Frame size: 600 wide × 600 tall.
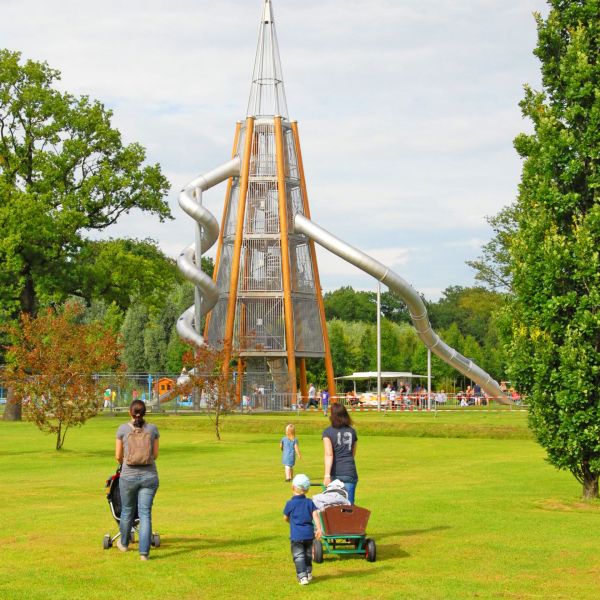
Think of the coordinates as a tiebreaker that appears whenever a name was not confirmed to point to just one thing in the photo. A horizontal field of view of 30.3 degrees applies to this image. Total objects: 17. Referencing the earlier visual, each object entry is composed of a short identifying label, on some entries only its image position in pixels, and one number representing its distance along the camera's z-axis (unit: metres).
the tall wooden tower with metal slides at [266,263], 61.38
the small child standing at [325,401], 59.64
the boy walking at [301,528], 12.00
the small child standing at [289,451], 23.98
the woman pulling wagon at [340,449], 13.66
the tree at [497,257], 71.19
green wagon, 12.99
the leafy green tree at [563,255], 18.53
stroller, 13.88
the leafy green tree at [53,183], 51.12
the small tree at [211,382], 39.66
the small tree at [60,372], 32.22
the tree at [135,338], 96.69
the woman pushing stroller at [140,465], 13.12
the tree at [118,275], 52.53
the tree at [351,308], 130.62
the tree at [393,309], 134.75
